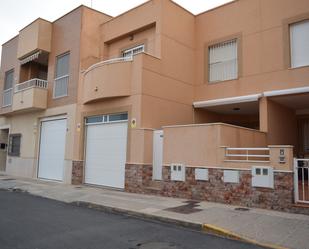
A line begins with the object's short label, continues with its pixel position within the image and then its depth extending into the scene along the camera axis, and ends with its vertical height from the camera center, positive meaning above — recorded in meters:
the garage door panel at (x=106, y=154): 13.68 +0.33
